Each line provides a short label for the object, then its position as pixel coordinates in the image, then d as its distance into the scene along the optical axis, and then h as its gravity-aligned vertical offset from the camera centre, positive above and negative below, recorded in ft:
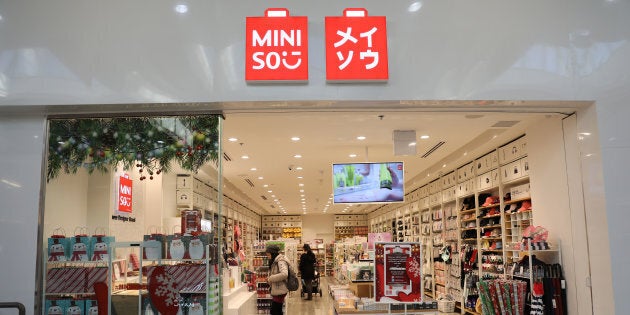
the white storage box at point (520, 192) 26.84 +2.04
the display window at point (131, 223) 15.24 +0.50
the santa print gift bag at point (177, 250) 15.48 -0.29
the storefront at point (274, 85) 14.73 +4.44
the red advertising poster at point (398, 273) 19.66 -1.37
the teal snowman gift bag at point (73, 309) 15.24 -1.85
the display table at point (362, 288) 30.94 -2.94
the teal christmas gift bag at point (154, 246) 15.49 -0.16
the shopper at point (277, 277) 28.99 -2.05
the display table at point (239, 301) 24.72 -3.06
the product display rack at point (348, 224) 106.32 +2.25
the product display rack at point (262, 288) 34.96 -3.28
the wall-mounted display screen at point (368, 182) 26.03 +2.53
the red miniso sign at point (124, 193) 16.35 +1.41
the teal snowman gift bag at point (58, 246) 15.12 -0.10
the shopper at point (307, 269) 49.14 -2.85
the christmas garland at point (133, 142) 15.62 +2.81
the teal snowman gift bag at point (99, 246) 15.46 -0.13
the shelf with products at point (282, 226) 106.32 +2.23
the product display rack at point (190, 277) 15.20 -1.05
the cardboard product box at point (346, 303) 21.43 -2.64
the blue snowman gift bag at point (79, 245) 15.31 -0.09
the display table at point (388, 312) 19.60 -2.77
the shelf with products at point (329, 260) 84.16 -3.67
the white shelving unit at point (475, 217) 28.02 +0.98
